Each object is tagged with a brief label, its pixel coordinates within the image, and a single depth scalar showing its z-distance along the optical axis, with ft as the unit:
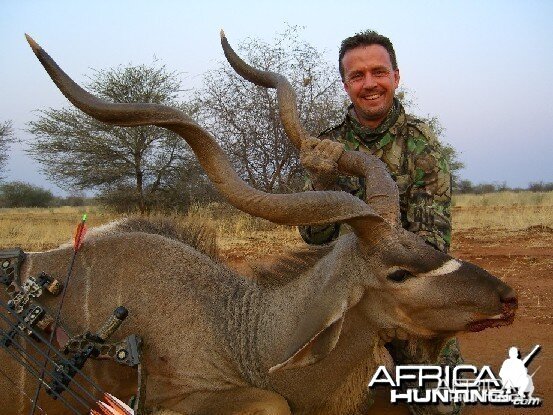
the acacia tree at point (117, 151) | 63.10
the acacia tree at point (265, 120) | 51.55
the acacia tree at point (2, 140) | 88.98
